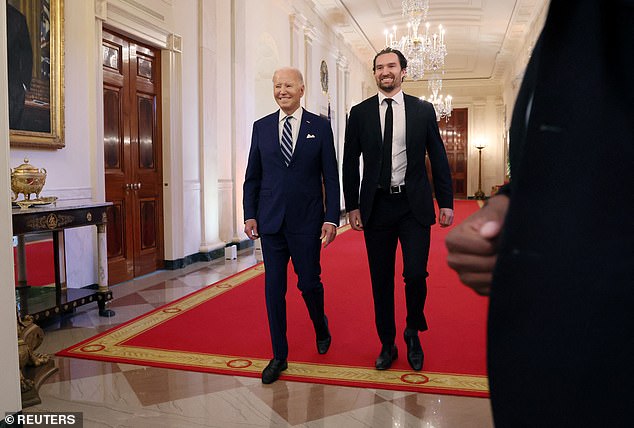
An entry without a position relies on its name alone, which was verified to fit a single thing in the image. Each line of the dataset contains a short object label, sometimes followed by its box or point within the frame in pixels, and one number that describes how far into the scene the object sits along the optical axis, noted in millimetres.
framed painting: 4312
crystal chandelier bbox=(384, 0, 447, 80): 11156
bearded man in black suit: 3031
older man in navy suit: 3057
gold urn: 4020
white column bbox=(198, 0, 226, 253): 7246
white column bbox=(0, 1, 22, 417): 2285
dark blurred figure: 609
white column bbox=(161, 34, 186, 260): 6668
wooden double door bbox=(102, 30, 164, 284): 5824
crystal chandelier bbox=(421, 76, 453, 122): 15805
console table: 3857
